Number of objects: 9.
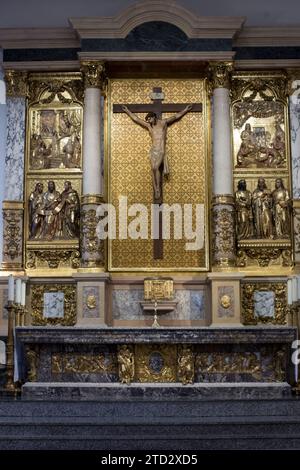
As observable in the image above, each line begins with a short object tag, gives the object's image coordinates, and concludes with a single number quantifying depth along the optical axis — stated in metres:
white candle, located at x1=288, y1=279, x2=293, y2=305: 12.42
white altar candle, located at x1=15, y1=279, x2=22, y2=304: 12.42
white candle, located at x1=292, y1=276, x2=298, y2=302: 12.22
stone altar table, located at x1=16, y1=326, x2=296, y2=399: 11.54
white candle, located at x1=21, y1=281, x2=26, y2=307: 12.73
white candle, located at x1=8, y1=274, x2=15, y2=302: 12.19
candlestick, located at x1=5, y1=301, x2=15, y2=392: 12.08
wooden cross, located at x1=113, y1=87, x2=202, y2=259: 14.42
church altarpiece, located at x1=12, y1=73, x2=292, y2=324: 14.06
